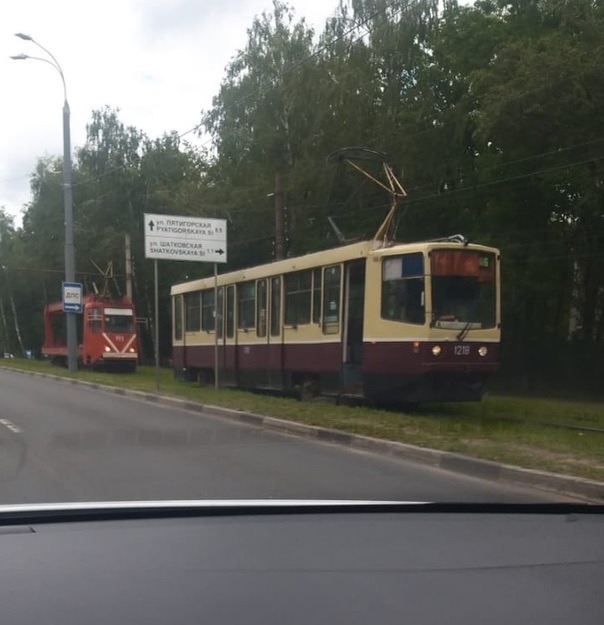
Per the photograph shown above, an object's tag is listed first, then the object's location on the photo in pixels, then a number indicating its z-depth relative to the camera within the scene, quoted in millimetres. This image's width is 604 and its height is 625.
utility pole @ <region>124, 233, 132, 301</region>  46438
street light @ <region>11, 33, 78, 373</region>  31703
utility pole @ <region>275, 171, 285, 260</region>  32031
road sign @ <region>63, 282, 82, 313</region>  31500
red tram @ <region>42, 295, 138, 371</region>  37375
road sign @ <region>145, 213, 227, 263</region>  22234
